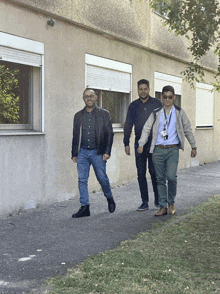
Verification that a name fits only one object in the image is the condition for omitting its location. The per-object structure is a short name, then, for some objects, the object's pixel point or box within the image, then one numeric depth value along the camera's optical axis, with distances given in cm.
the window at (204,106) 1609
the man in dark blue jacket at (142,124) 747
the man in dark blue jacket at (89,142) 701
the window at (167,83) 1266
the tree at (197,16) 741
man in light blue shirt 701
